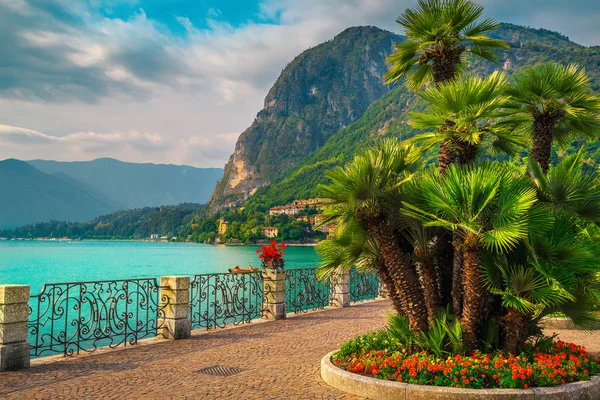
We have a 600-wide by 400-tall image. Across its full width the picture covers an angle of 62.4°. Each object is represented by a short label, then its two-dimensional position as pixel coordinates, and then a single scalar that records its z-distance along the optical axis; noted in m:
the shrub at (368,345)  7.54
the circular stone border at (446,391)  5.76
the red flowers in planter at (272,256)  13.23
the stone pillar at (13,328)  7.44
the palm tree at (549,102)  7.70
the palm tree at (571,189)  7.07
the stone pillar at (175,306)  10.12
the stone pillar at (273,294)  13.09
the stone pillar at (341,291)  15.77
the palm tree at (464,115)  6.68
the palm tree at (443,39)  7.88
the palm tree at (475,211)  6.12
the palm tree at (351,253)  7.59
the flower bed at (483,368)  6.02
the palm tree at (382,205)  6.87
